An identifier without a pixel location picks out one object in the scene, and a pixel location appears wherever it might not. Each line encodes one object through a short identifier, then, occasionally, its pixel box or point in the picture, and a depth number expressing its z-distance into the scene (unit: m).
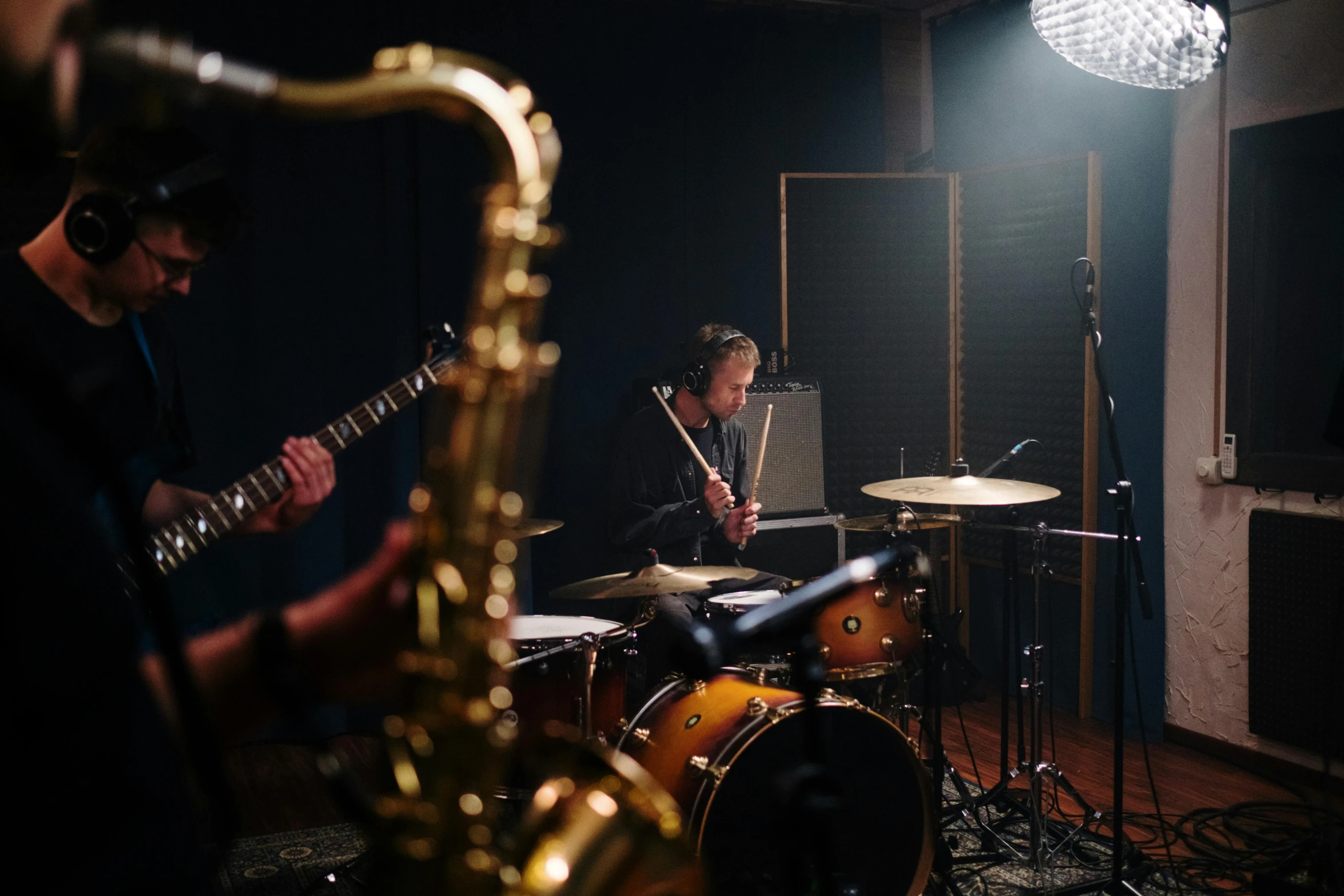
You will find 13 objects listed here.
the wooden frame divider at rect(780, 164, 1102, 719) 4.75
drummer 3.98
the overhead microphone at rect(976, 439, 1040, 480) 3.38
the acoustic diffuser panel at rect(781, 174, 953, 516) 5.38
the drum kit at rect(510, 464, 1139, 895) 2.64
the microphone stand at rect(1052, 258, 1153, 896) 3.03
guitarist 2.08
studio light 2.96
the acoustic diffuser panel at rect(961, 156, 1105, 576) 4.84
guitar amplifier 4.91
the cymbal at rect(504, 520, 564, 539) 3.63
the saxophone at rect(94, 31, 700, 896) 0.88
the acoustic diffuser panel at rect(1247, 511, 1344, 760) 3.91
